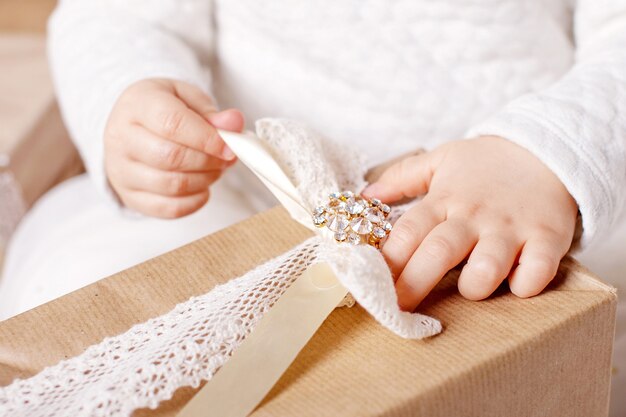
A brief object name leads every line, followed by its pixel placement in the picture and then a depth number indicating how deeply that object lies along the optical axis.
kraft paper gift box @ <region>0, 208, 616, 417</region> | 0.38
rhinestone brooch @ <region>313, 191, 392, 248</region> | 0.45
